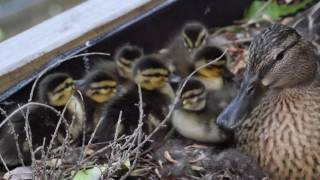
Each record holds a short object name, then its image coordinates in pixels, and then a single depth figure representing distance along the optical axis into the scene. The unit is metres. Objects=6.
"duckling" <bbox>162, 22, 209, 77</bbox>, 6.04
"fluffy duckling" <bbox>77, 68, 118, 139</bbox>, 5.52
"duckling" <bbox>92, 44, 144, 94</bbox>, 5.79
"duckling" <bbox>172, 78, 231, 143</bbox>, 5.42
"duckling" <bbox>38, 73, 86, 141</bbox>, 5.33
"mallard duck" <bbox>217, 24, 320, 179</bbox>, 4.59
